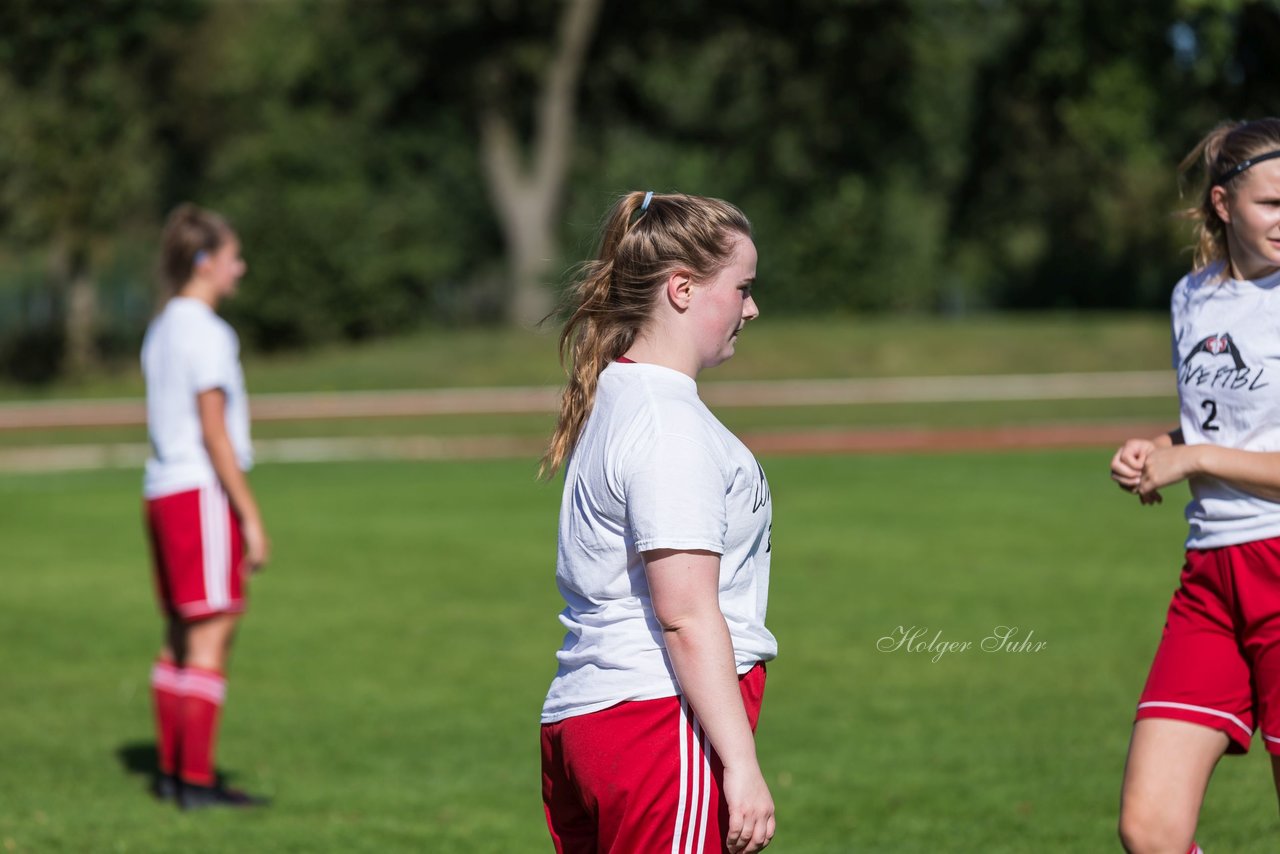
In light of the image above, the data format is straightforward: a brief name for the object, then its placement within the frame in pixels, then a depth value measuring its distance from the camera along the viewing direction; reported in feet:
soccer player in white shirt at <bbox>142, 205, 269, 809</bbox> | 39.11
